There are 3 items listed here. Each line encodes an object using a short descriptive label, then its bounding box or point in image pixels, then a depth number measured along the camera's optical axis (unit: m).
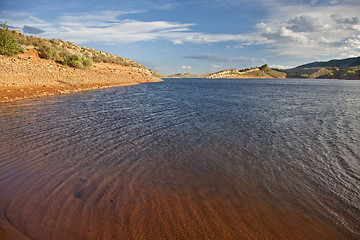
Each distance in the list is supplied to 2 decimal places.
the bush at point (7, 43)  28.86
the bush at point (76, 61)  39.59
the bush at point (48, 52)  36.91
